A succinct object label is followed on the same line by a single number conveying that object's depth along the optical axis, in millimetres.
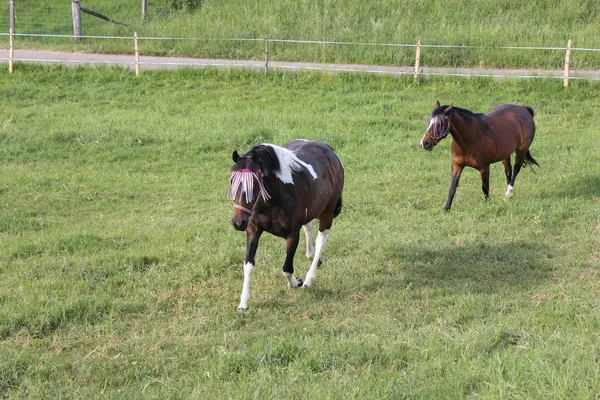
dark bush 29438
